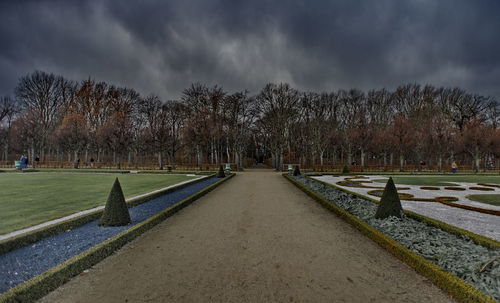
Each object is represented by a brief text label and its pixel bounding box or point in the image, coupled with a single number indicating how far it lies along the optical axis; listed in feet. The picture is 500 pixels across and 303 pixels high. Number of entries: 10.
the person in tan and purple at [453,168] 97.18
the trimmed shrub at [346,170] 87.15
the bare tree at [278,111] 116.88
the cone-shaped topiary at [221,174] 71.13
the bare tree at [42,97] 134.10
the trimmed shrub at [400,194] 34.53
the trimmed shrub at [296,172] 77.92
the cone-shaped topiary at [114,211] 20.08
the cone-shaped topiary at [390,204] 21.31
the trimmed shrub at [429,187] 45.37
